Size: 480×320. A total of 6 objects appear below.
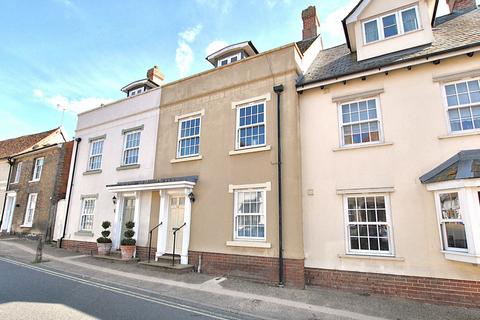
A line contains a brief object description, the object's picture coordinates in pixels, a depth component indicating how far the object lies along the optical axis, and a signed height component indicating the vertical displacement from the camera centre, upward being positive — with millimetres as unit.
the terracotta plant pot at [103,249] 13008 -1366
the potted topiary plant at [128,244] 12125 -1052
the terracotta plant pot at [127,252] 12102 -1386
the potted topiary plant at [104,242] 13023 -1077
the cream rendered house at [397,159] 7441 +1954
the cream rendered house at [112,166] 13578 +2753
